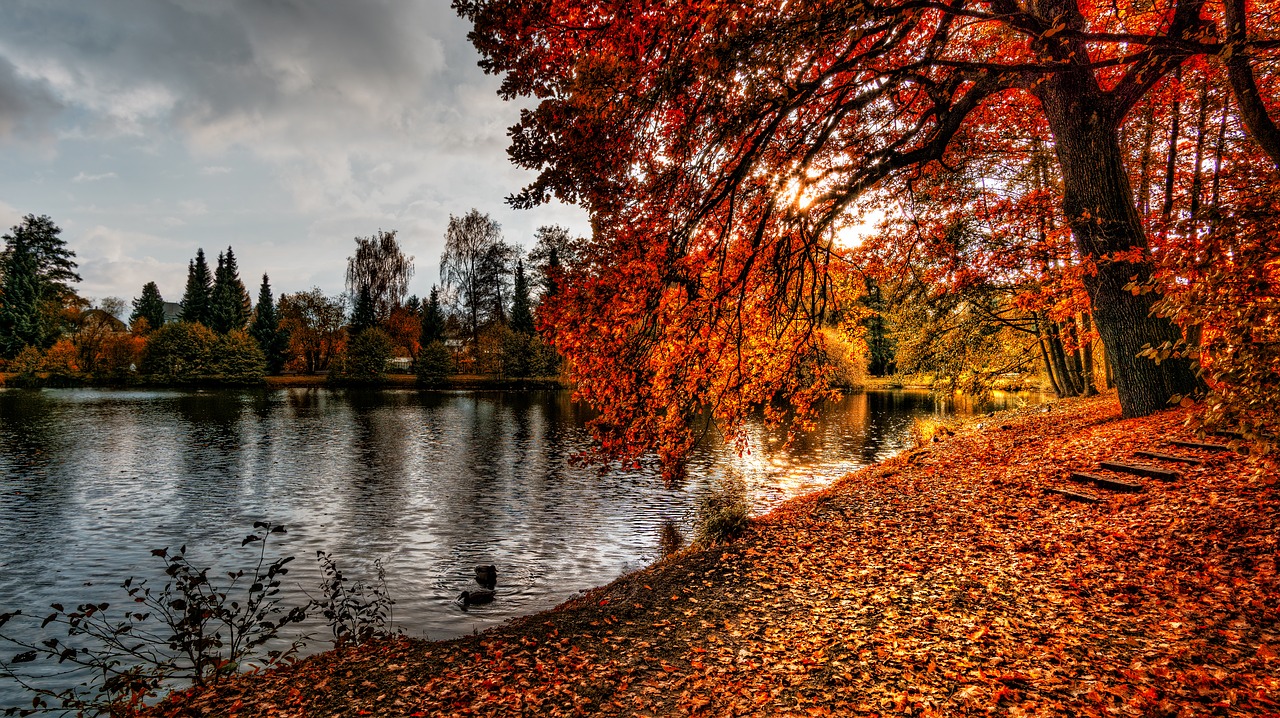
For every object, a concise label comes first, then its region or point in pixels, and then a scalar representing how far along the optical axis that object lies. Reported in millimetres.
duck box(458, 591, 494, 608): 8930
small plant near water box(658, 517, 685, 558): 11143
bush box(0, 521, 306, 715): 5949
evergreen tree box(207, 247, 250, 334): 63125
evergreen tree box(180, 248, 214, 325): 63625
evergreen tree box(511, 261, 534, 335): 56656
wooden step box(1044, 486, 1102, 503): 7066
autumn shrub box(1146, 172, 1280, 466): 3281
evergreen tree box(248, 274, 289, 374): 63312
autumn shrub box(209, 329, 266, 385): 56125
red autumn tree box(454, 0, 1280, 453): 5449
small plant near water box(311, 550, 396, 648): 7398
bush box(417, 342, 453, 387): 55688
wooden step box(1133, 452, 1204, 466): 6933
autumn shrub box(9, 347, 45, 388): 49375
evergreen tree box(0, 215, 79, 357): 50000
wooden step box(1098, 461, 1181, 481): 6781
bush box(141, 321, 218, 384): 54781
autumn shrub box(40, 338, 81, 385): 51219
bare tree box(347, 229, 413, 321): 63000
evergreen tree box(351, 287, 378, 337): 60688
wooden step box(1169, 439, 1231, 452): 7085
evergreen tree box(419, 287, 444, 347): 60781
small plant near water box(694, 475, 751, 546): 9344
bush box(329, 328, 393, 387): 55781
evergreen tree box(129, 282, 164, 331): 73062
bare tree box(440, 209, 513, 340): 56969
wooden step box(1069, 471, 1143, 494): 6906
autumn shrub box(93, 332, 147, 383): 54438
